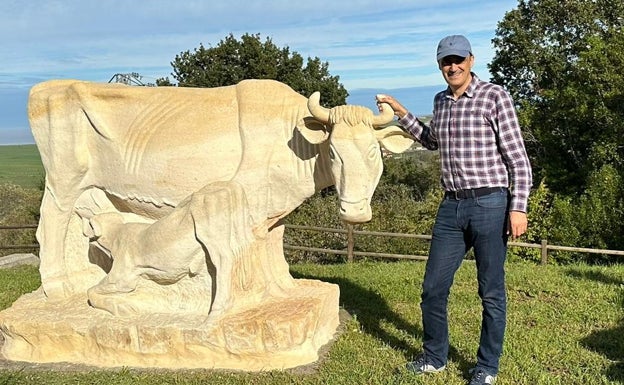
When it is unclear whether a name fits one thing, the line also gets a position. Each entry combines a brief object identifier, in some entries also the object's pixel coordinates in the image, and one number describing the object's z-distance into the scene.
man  3.40
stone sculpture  4.12
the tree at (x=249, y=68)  19.42
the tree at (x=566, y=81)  17.45
